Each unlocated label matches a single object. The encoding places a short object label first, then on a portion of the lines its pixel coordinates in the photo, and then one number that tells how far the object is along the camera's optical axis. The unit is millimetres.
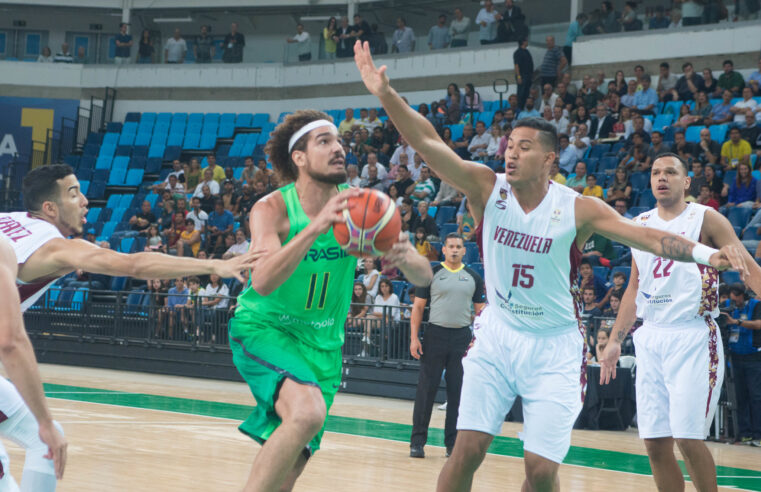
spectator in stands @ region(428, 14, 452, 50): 26734
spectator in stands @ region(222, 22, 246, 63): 29984
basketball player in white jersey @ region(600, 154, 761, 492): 6375
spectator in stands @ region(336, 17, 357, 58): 27281
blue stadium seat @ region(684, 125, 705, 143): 17656
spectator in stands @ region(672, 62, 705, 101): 18906
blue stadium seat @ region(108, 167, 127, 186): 27547
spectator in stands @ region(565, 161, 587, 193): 16781
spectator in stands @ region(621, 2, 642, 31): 22891
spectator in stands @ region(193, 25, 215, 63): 30219
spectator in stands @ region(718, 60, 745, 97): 18516
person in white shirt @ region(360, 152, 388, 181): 20141
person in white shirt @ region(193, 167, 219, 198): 22816
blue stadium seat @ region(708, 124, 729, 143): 17281
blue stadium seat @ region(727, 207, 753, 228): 14797
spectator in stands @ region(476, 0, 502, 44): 25422
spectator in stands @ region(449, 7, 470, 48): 26250
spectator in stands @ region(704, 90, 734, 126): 17530
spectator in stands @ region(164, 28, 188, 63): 30469
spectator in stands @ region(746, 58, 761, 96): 18078
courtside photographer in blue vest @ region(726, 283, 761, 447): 11806
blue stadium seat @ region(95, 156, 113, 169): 28188
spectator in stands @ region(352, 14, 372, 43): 26938
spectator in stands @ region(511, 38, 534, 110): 21750
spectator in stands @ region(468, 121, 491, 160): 19781
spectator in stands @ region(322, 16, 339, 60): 27906
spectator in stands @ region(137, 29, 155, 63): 30797
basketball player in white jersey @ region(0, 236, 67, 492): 3883
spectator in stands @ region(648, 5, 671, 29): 22516
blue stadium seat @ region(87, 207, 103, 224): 26047
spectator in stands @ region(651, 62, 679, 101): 19625
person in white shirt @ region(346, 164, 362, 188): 20141
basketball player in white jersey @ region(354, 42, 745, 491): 5262
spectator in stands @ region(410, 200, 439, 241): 17062
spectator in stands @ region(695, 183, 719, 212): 14555
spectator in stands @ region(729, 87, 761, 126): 17203
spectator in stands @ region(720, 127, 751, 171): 16016
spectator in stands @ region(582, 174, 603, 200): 16078
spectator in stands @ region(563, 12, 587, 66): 23688
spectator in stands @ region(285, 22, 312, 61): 29062
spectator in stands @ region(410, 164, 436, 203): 18766
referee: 10102
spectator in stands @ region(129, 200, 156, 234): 22891
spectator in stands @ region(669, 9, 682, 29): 22238
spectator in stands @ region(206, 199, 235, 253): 20250
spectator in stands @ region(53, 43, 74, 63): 31141
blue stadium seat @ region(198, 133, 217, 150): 27891
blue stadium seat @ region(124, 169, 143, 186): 27322
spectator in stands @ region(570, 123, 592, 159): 18453
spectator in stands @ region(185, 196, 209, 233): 21609
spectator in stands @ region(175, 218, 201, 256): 20406
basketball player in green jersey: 4703
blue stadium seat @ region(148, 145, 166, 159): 28031
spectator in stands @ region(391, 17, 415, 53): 27077
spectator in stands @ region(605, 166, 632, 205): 15734
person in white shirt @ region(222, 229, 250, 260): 18797
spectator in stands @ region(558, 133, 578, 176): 18422
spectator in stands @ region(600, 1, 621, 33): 23281
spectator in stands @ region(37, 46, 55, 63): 31203
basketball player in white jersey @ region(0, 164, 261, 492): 4434
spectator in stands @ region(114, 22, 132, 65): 30797
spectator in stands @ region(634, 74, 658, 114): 19109
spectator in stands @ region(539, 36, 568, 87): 22609
